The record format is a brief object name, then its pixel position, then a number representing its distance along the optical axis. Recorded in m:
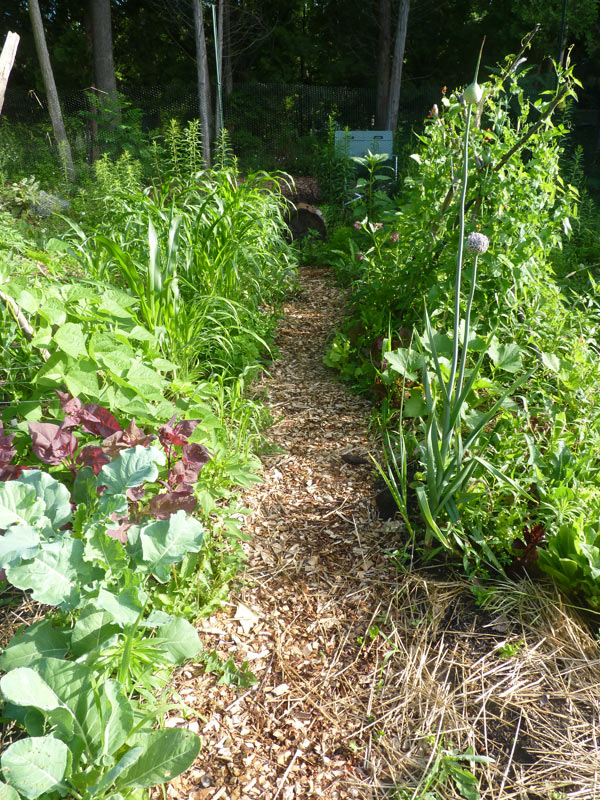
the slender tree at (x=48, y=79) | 7.97
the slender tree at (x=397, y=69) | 9.48
